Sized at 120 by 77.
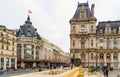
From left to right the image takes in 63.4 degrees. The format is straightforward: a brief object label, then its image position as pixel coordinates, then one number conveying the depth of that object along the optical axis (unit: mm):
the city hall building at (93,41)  38443
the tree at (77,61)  31038
